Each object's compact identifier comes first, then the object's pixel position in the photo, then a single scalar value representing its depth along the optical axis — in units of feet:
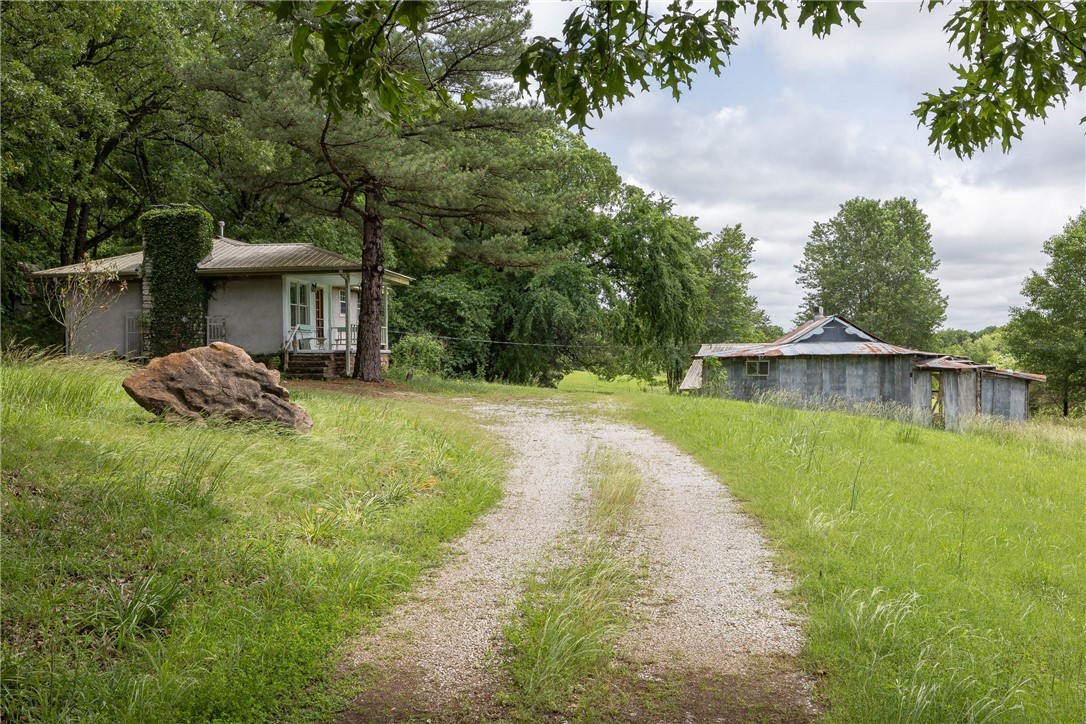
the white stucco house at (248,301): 69.51
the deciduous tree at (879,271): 144.15
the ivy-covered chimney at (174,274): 68.85
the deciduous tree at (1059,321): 109.60
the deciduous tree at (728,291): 142.51
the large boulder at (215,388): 25.53
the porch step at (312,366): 68.18
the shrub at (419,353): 77.00
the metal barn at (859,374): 76.54
